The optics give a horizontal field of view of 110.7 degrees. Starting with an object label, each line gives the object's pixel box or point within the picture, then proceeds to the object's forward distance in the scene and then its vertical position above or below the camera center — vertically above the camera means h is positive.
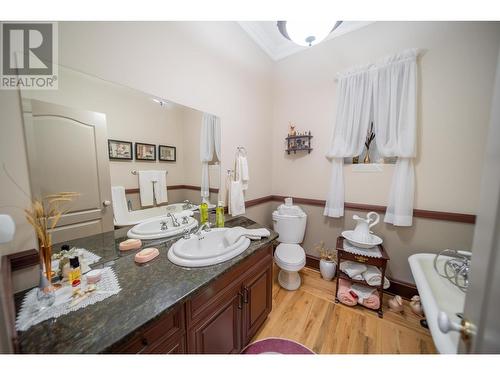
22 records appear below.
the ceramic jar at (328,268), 1.94 -1.12
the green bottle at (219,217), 1.46 -0.41
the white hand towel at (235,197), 1.75 -0.29
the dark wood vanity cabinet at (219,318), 0.68 -0.74
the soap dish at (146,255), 0.91 -0.47
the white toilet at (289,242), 1.77 -0.85
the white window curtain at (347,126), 1.75 +0.46
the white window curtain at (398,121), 1.53 +0.44
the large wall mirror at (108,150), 0.80 +0.10
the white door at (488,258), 0.40 -0.21
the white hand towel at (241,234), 1.23 -0.47
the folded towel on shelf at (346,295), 1.62 -1.20
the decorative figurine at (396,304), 1.55 -1.22
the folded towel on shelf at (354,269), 1.64 -0.96
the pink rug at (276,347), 1.22 -1.29
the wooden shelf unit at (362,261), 1.52 -0.83
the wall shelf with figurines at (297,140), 2.12 +0.36
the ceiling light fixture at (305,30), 1.22 +1.02
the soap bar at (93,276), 0.75 -0.47
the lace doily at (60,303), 0.59 -0.51
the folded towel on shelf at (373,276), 1.58 -0.98
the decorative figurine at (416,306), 1.51 -1.21
